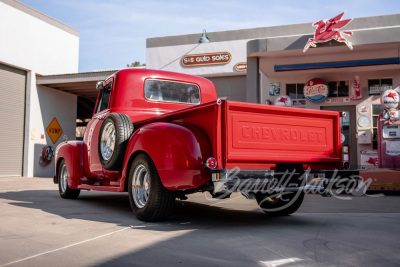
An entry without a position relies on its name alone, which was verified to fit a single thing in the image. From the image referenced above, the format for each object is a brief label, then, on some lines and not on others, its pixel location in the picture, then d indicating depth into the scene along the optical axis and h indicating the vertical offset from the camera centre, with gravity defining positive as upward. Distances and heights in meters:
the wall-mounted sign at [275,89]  13.91 +2.34
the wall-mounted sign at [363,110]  12.81 +1.50
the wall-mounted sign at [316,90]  13.19 +2.18
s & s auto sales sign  16.38 +3.96
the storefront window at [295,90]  13.72 +2.26
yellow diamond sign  19.23 +1.26
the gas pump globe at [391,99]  10.60 +1.52
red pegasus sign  10.74 +3.34
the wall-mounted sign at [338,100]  13.11 +1.87
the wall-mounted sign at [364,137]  12.64 +0.64
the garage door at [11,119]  16.69 +1.57
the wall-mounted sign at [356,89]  12.91 +2.16
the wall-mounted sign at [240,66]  16.11 +3.58
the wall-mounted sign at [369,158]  12.41 -0.01
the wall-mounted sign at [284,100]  12.98 +1.81
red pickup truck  4.34 +0.07
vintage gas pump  10.17 +0.47
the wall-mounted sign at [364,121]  12.73 +1.14
